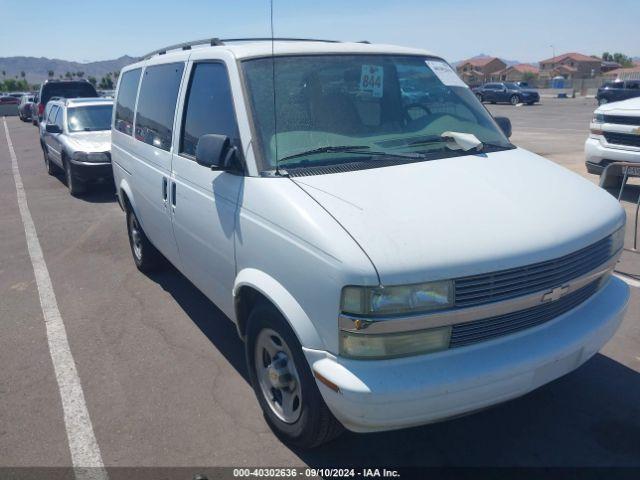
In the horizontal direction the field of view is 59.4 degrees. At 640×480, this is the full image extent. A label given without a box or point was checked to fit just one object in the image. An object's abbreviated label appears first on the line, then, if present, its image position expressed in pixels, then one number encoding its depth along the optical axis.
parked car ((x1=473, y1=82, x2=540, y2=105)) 39.97
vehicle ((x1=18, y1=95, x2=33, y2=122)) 33.58
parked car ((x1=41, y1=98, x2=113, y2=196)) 10.01
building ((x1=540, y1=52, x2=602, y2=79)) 112.06
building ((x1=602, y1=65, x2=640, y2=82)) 73.03
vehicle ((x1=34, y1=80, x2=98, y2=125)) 20.44
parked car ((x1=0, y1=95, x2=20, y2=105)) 41.47
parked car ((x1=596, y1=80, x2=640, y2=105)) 32.97
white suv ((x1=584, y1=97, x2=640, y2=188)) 8.36
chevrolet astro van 2.47
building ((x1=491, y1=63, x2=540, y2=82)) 99.56
